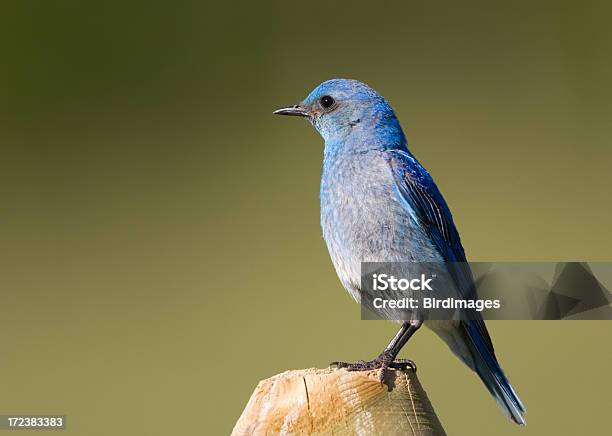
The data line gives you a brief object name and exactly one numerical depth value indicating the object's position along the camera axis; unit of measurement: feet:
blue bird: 24.47
